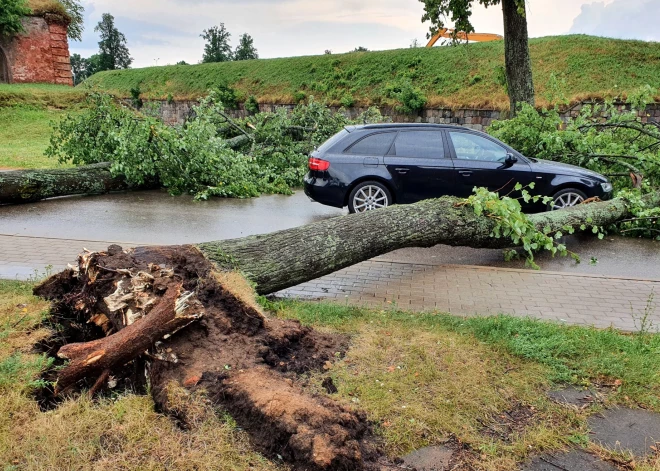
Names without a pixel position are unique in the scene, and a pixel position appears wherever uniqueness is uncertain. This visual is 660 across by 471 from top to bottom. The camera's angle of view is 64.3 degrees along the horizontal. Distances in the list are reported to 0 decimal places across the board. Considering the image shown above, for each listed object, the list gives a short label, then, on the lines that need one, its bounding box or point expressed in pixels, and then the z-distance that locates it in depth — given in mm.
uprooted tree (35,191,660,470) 2985
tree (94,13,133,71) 77188
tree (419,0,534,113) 13734
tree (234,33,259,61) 65688
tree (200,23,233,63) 64438
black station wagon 8734
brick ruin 32625
